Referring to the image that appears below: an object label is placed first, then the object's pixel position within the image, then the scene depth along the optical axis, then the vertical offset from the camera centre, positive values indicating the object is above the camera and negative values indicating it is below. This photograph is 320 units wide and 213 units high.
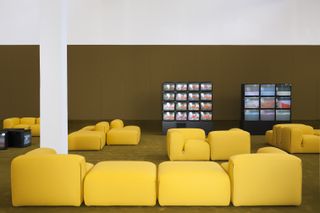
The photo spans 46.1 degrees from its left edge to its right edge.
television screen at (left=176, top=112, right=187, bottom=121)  14.47 -0.63
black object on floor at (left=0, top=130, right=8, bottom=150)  10.48 -1.14
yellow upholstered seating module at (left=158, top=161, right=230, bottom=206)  5.26 -1.25
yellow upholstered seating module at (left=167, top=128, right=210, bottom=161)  8.70 -1.14
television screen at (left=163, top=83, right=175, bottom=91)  14.47 +0.49
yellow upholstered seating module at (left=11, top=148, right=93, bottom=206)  5.21 -1.14
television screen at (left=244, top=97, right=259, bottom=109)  14.34 -0.09
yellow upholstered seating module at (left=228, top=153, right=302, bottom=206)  5.22 -1.12
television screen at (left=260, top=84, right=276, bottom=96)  14.30 +0.37
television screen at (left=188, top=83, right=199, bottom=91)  14.49 +0.53
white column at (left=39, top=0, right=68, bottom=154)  7.88 +0.56
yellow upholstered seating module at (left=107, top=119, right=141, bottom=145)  11.45 -1.14
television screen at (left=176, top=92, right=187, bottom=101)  14.49 +0.14
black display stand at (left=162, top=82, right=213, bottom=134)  14.45 -0.17
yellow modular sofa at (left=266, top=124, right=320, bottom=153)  9.73 -1.03
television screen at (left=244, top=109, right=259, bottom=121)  14.27 -0.58
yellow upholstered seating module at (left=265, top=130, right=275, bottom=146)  11.56 -1.16
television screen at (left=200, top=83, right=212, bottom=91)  14.48 +0.53
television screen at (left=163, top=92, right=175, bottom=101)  14.46 +0.14
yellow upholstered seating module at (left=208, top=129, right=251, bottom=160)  8.73 -1.05
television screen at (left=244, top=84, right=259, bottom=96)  14.31 +0.37
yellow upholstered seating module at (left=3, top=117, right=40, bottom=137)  13.50 -0.90
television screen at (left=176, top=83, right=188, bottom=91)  14.48 +0.49
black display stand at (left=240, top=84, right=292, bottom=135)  14.29 -0.08
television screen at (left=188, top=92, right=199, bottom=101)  14.51 +0.14
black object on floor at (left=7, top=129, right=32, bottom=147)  10.89 -1.12
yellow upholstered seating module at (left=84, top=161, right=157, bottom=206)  5.25 -1.25
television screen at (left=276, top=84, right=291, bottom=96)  14.29 +0.37
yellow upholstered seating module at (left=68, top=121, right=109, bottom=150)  10.35 -1.14
